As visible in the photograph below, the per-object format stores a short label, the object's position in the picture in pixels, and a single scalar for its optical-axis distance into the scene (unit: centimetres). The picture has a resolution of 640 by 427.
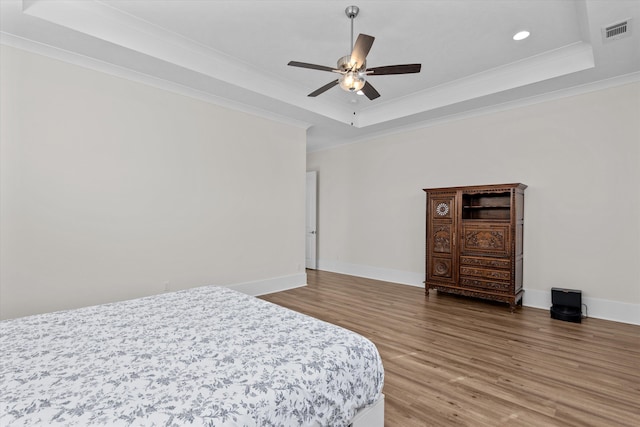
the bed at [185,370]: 109
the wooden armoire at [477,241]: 409
